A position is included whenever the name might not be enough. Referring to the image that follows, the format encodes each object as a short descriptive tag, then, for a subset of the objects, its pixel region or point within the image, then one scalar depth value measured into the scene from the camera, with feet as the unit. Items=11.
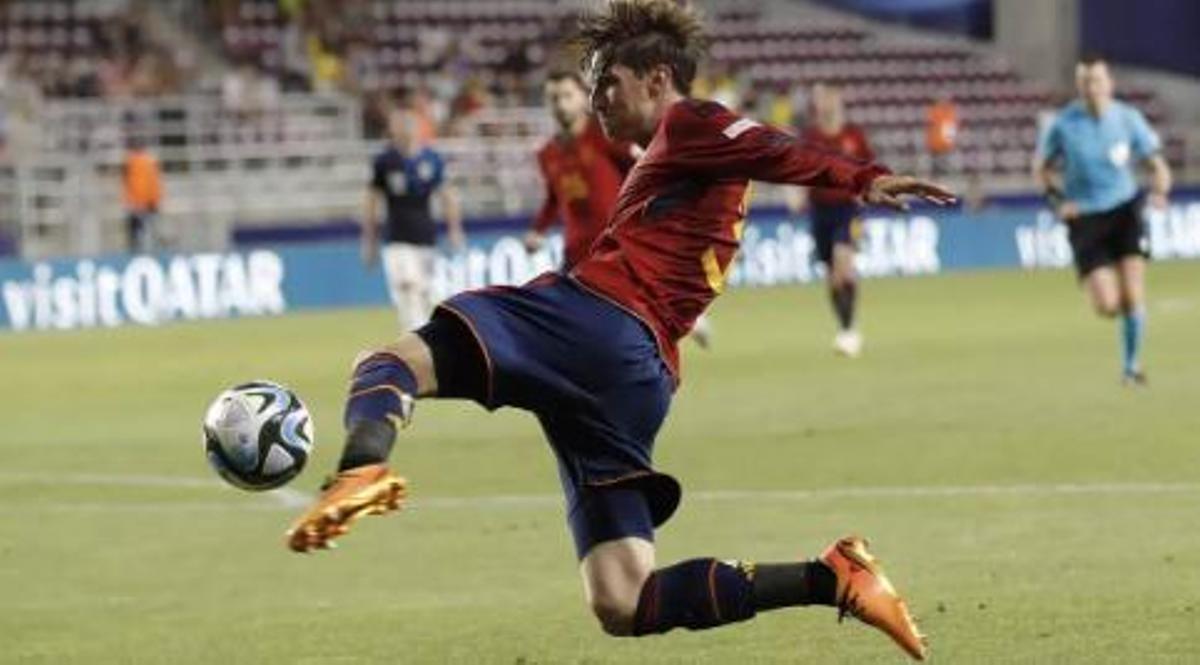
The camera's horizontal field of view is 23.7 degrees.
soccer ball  25.26
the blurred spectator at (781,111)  145.28
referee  66.74
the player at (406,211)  88.17
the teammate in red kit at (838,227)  81.10
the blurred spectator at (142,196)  118.32
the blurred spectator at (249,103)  128.47
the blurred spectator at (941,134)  146.41
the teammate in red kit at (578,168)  66.49
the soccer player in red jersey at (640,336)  26.16
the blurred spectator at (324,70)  135.13
